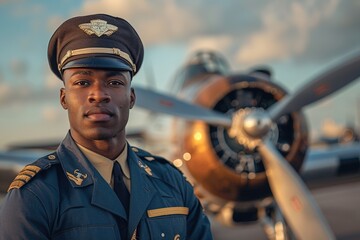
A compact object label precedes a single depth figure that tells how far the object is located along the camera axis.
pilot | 1.55
